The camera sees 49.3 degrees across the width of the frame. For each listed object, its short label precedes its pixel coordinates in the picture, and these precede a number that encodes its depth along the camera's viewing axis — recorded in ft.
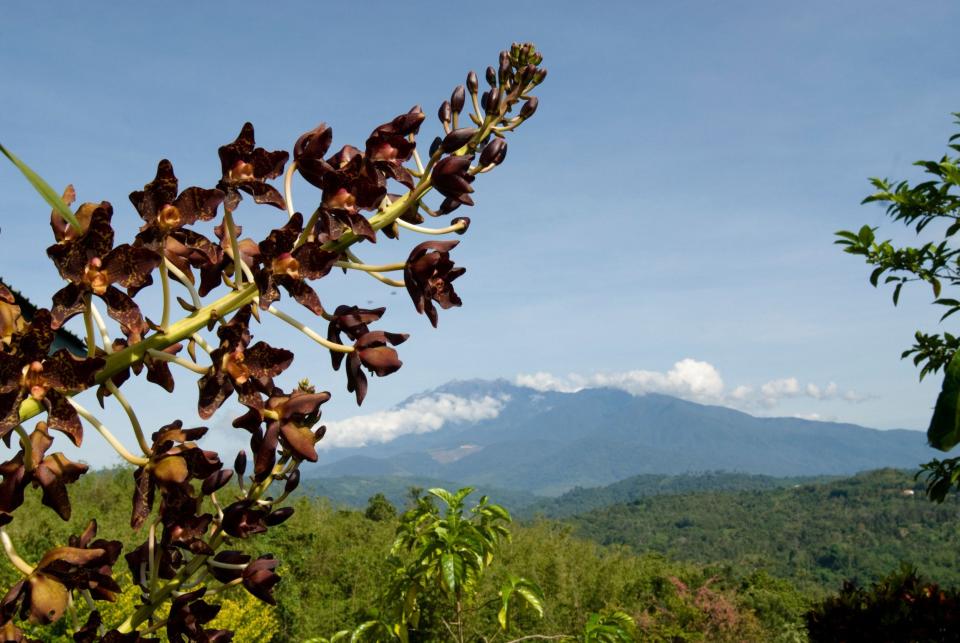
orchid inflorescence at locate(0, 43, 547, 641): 1.70
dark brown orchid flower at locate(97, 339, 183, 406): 1.82
